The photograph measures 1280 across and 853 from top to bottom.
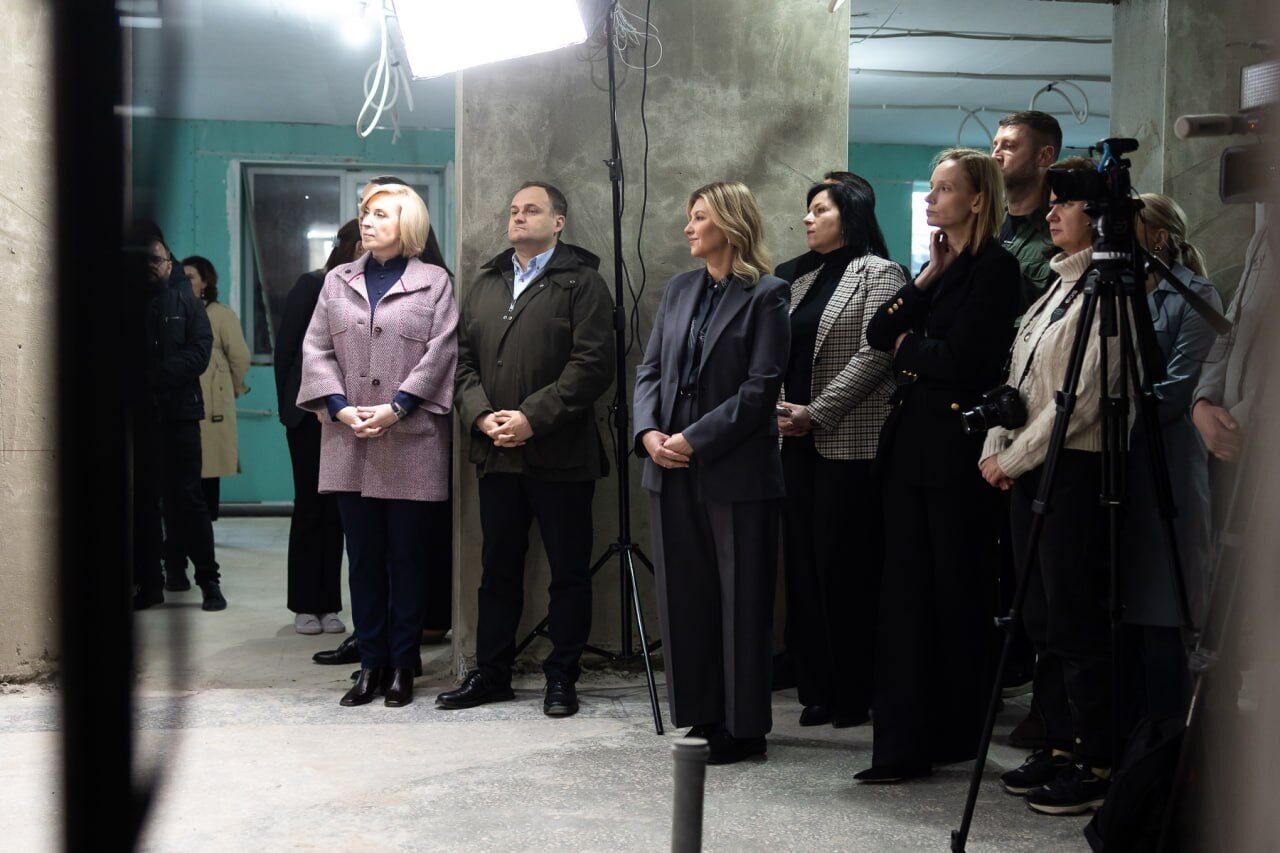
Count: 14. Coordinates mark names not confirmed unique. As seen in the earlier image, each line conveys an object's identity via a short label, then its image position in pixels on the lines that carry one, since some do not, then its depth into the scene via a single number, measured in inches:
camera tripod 81.4
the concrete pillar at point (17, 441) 125.9
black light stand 133.5
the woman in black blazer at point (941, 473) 103.6
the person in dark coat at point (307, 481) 158.6
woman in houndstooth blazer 117.6
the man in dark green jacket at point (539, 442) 131.2
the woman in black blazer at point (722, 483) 109.3
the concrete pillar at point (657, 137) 144.5
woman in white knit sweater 92.8
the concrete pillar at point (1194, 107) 156.3
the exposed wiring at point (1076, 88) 274.7
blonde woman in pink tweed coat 132.8
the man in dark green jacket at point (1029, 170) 116.6
